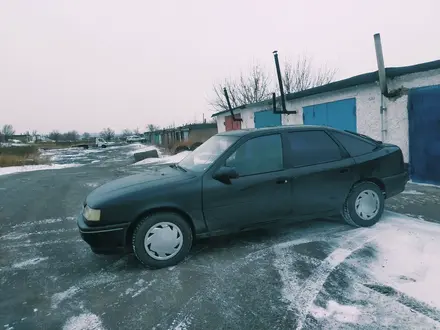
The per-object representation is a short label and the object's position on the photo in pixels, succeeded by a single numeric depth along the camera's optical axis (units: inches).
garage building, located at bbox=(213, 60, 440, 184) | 258.2
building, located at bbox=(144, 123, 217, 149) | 1139.7
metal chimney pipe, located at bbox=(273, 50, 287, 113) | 397.6
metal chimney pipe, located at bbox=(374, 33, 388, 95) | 276.4
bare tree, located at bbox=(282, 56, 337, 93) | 1082.1
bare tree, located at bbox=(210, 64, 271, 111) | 1138.7
